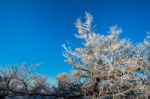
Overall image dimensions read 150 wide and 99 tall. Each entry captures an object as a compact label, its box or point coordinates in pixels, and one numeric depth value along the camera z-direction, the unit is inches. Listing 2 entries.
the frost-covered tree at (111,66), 297.5
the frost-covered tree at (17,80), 296.7
